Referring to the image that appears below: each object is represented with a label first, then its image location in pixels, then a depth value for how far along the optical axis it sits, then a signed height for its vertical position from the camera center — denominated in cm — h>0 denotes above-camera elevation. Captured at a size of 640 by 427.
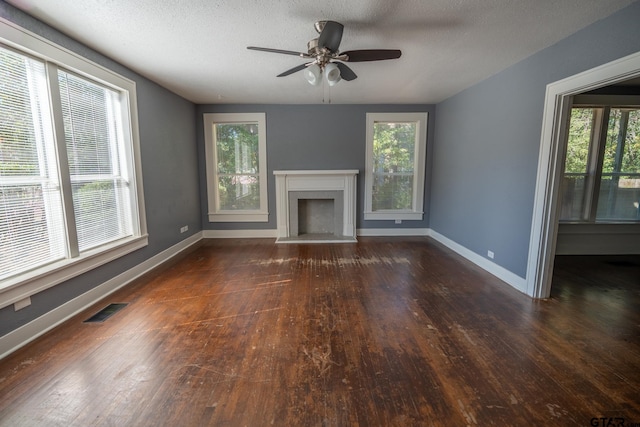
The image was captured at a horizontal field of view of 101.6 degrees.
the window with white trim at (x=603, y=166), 391 +16
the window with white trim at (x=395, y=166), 518 +20
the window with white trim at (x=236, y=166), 511 +19
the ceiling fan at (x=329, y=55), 210 +107
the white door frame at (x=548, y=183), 254 -7
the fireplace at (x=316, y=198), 514 -44
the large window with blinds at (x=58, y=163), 200 +11
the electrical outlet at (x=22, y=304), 200 -99
